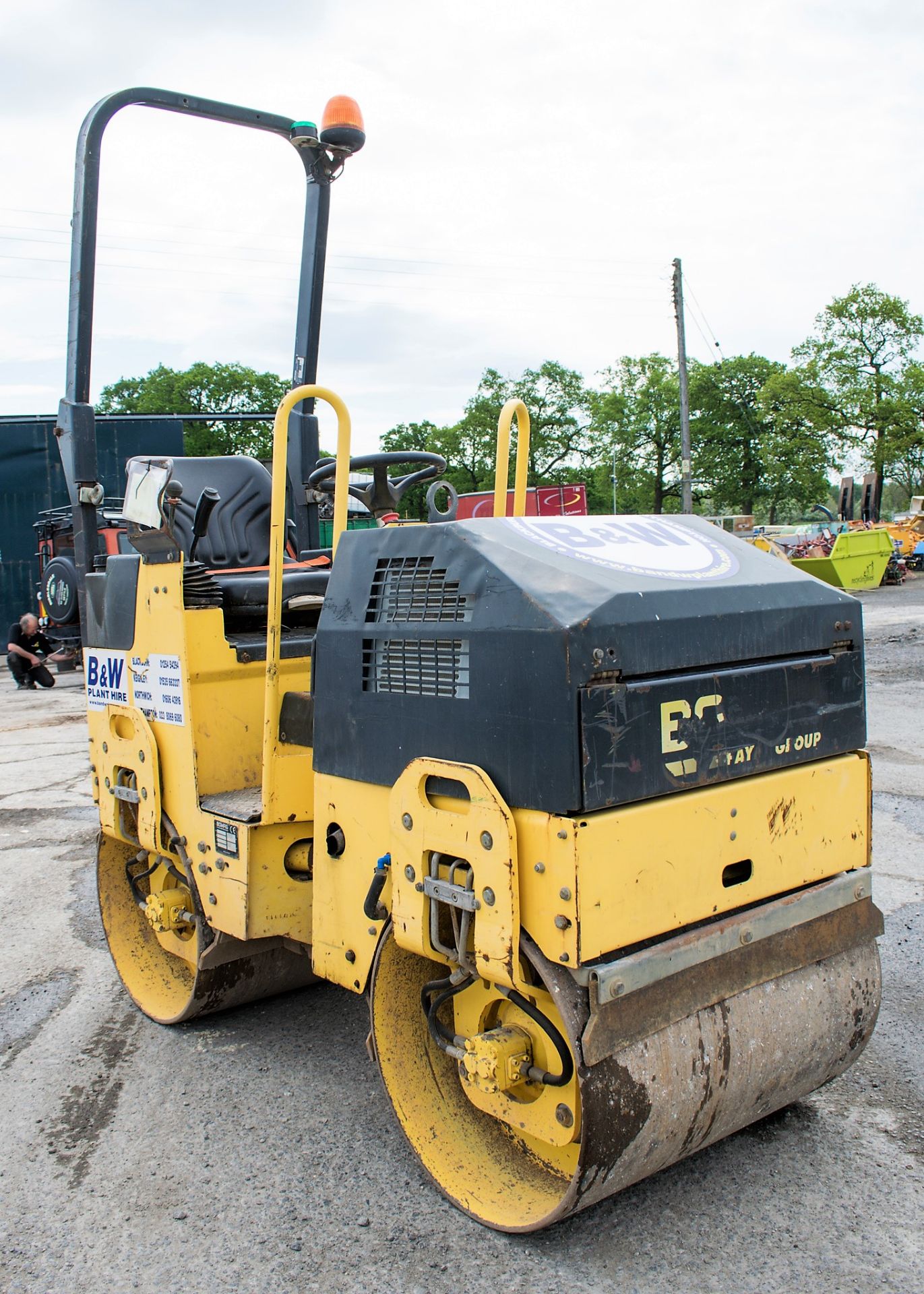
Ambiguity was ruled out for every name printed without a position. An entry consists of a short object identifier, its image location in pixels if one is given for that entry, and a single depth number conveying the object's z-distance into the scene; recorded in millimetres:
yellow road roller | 1977
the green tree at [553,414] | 50250
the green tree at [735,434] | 49375
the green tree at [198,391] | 46031
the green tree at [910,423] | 35344
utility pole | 23534
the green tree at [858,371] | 37094
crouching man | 13031
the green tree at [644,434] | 51531
